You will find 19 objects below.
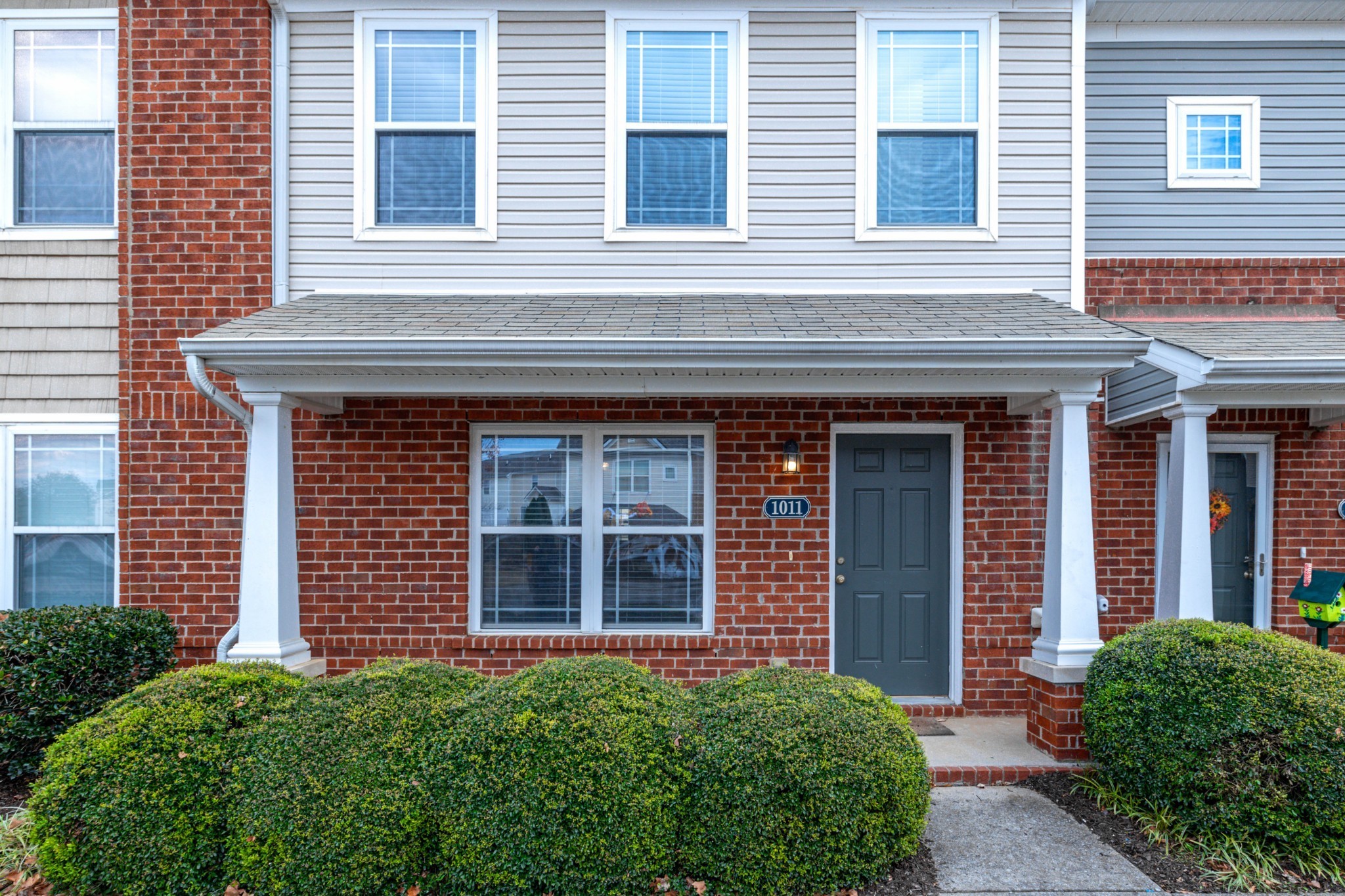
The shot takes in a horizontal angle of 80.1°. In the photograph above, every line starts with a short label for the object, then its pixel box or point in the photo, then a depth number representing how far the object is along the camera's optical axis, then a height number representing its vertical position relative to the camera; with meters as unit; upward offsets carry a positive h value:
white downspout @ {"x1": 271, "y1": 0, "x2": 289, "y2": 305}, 6.08 +2.12
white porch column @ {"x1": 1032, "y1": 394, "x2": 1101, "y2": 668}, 5.16 -0.68
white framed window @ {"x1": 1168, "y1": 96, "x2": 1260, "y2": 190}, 6.58 +2.45
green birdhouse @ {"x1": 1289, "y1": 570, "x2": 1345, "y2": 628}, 5.86 -1.17
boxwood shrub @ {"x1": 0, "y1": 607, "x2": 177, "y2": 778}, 4.96 -1.55
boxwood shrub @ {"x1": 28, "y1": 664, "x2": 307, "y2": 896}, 3.73 -1.79
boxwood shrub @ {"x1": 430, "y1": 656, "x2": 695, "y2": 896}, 3.62 -1.68
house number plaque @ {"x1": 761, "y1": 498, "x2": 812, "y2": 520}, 6.15 -0.57
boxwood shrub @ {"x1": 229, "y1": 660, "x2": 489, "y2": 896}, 3.65 -1.71
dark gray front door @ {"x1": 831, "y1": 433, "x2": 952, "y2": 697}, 6.29 -1.08
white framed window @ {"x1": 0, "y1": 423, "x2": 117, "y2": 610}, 6.19 -0.67
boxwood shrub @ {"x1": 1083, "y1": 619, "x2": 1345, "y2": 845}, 3.98 -1.52
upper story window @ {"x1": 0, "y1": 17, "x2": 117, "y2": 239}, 6.21 +2.41
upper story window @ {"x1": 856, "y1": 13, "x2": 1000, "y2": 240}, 6.16 +2.38
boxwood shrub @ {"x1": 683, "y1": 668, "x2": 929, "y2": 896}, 3.67 -1.71
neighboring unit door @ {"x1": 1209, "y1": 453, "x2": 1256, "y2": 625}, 6.54 -0.84
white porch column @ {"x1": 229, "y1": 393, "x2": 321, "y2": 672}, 5.14 -0.72
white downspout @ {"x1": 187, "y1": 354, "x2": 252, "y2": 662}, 5.15 +0.20
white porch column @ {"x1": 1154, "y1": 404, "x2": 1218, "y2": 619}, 5.39 -0.52
